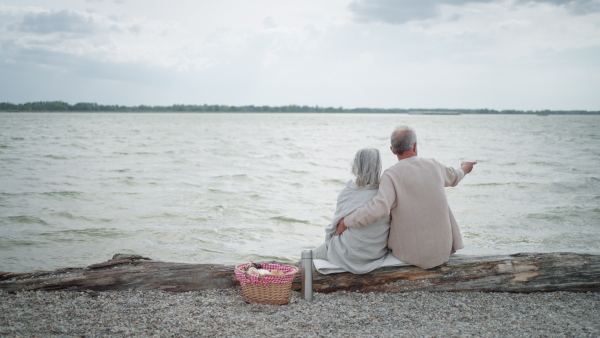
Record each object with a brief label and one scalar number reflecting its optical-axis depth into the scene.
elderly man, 4.59
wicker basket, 4.64
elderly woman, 4.63
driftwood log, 5.00
